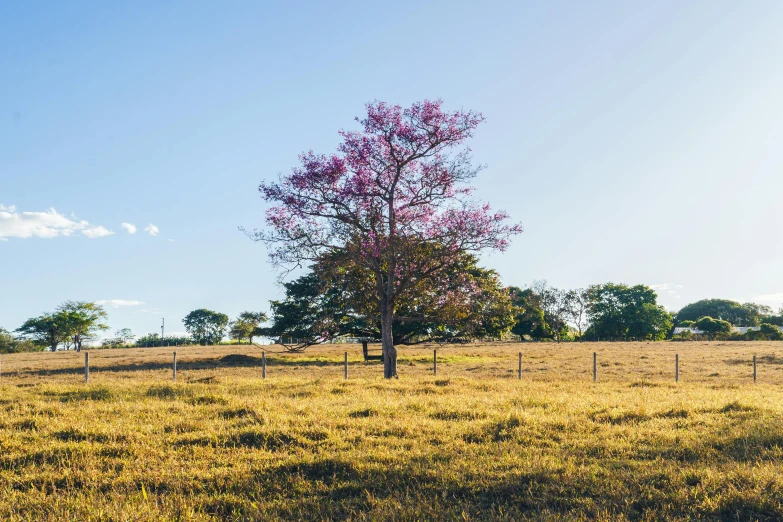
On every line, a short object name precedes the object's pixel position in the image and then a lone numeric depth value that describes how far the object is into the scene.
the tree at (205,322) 138.12
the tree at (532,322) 97.31
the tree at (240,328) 113.80
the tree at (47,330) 103.94
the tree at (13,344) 98.44
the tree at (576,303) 114.38
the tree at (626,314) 107.38
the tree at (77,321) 105.00
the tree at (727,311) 151.38
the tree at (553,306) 113.06
